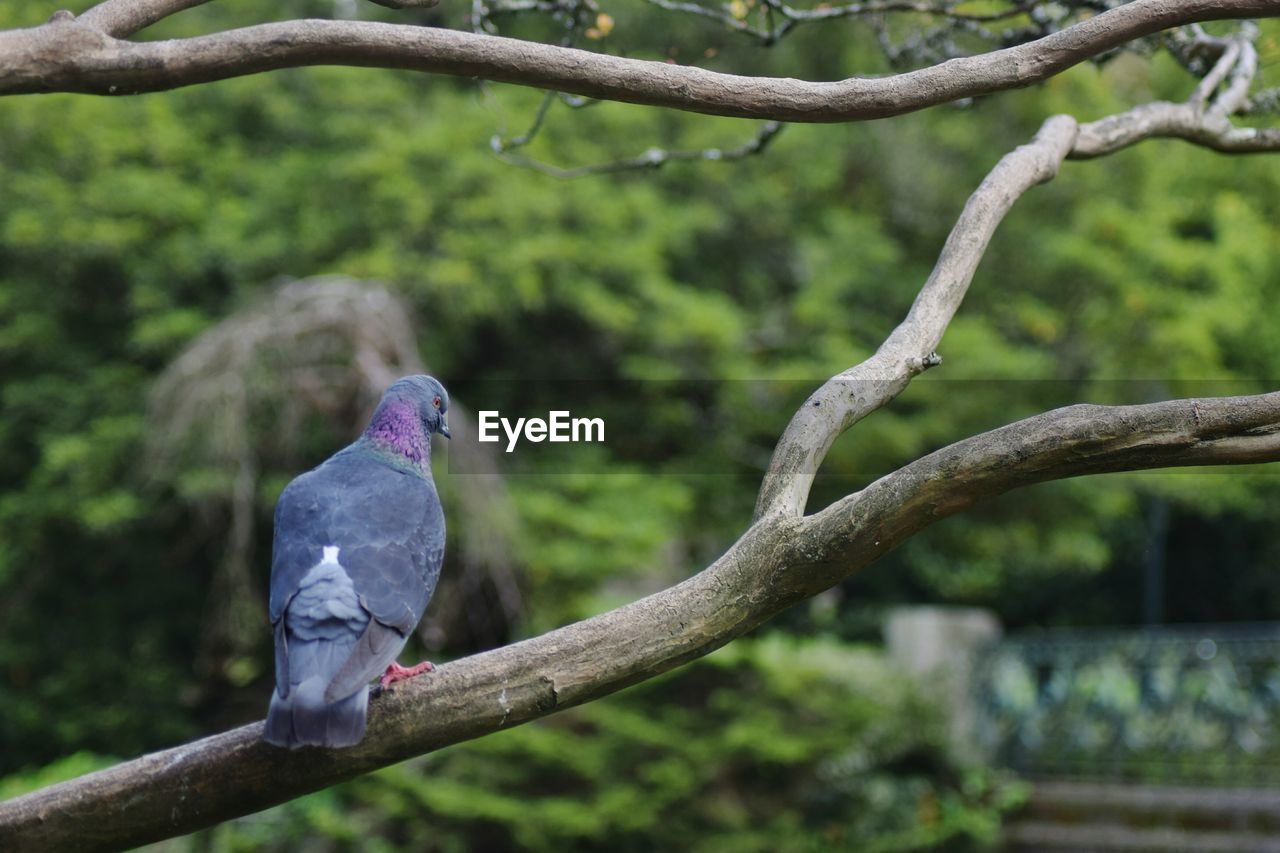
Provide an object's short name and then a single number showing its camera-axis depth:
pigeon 4.13
